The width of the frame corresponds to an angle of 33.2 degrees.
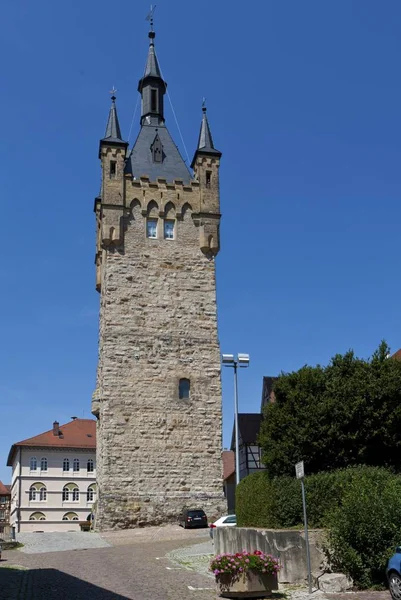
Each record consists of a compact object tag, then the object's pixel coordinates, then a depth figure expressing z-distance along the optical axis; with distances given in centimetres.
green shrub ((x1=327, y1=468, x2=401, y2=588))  1220
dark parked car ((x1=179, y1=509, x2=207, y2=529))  2781
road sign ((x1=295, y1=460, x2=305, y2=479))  1198
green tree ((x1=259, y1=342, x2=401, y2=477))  1638
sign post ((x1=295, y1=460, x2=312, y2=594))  1197
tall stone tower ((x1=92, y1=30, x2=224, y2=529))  2947
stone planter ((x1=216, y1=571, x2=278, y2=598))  1145
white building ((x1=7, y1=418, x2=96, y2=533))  6000
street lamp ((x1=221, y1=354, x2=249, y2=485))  2783
